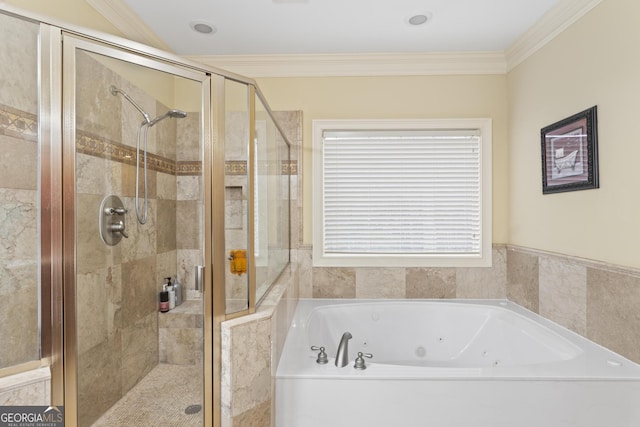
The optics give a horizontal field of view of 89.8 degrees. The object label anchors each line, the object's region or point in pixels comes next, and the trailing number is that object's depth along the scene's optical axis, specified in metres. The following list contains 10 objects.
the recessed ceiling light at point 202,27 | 2.06
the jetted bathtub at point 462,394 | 1.41
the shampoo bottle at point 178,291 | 1.39
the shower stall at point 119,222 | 1.07
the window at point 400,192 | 2.51
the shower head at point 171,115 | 1.32
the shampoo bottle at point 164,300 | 1.39
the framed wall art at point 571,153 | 1.67
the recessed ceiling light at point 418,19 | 1.98
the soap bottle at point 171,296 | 1.39
